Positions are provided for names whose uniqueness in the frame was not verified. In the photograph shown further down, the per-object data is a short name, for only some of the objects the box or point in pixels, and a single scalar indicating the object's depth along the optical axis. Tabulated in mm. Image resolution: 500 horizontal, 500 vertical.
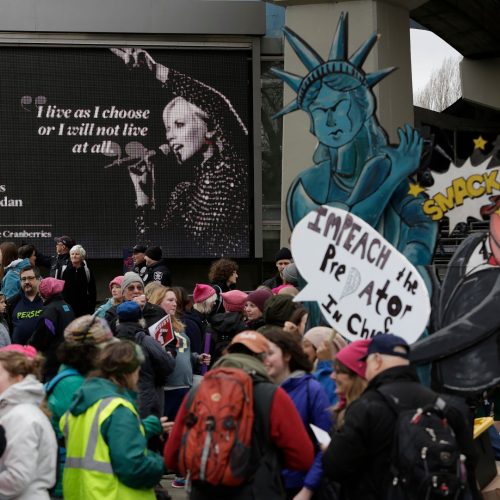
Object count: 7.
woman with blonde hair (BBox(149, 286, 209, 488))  9094
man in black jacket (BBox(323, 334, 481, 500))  4945
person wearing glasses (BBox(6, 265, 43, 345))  10617
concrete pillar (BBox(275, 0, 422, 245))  15789
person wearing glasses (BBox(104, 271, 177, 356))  9070
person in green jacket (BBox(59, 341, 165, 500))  5227
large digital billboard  16734
